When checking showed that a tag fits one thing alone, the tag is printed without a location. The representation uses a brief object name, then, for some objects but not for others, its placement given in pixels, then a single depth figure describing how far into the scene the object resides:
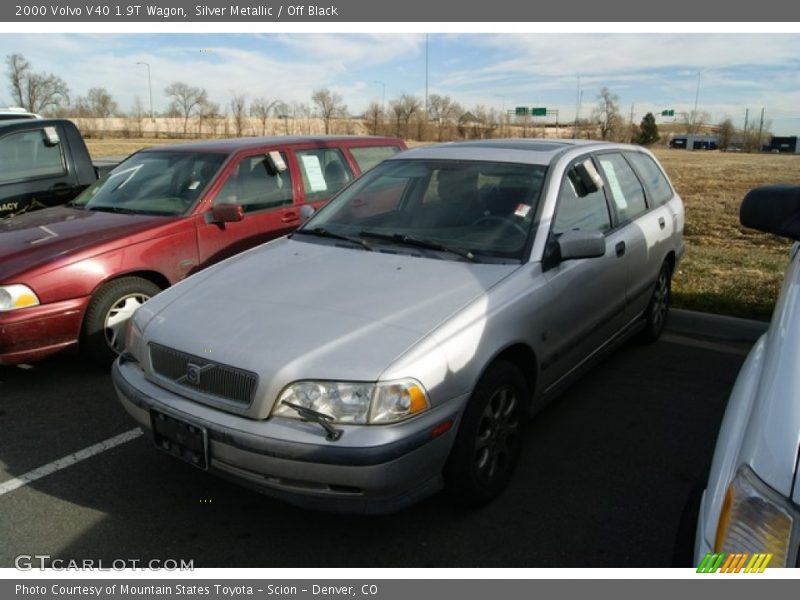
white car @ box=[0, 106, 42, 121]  9.38
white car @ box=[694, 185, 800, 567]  1.44
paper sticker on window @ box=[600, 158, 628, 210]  4.39
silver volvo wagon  2.51
